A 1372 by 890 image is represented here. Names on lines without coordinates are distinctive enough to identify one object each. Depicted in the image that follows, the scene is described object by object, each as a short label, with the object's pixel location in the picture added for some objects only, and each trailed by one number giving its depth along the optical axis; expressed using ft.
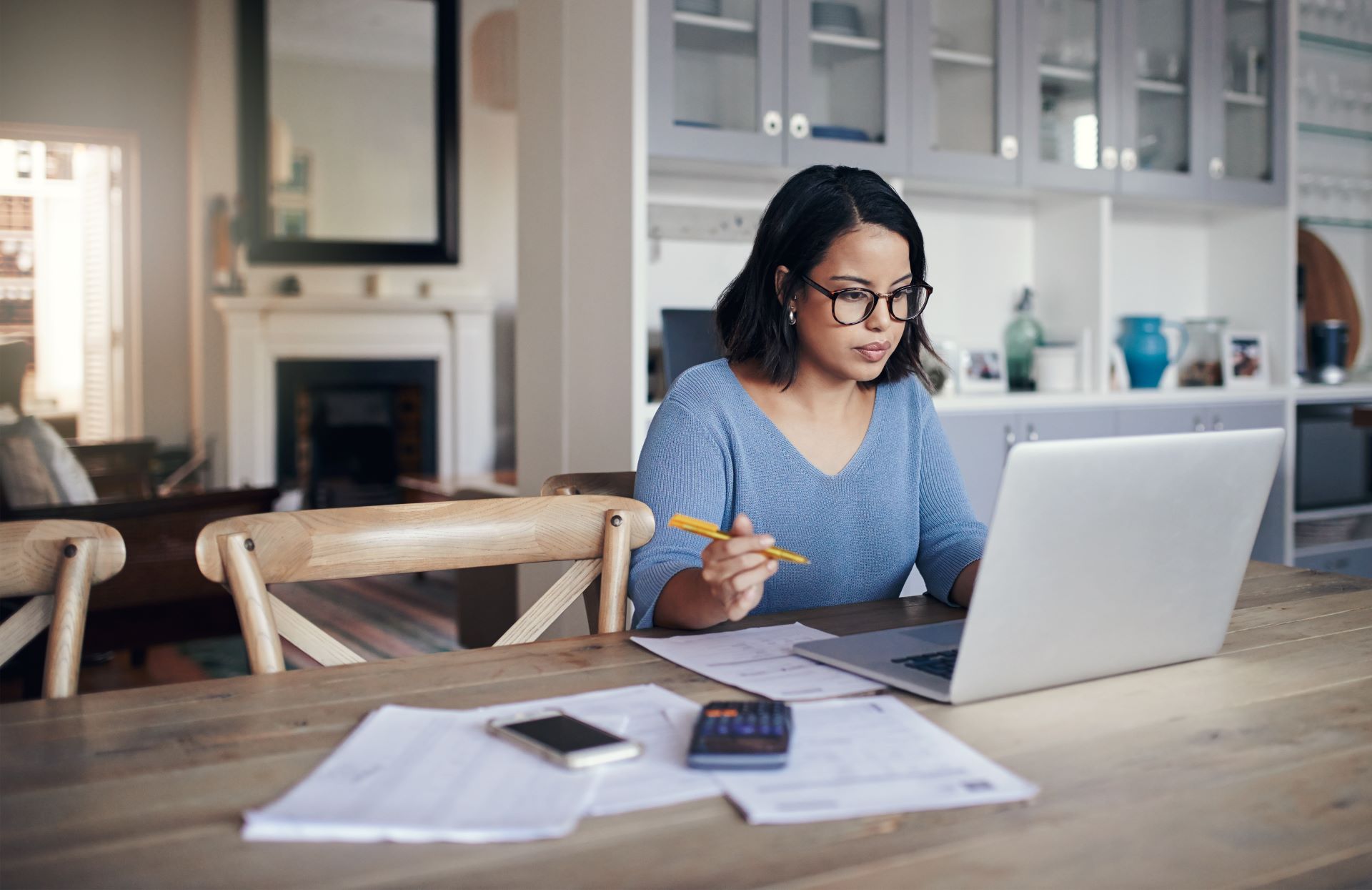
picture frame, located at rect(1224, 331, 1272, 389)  13.02
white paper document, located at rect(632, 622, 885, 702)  3.14
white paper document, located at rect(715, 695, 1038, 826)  2.31
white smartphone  2.53
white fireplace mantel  20.59
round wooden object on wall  14.23
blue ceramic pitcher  12.29
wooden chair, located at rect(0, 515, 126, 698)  3.38
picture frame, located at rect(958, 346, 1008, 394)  11.55
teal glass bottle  11.98
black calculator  2.49
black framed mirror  20.35
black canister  13.38
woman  4.99
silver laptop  2.82
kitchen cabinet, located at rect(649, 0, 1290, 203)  9.53
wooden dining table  2.06
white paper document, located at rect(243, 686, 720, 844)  2.19
